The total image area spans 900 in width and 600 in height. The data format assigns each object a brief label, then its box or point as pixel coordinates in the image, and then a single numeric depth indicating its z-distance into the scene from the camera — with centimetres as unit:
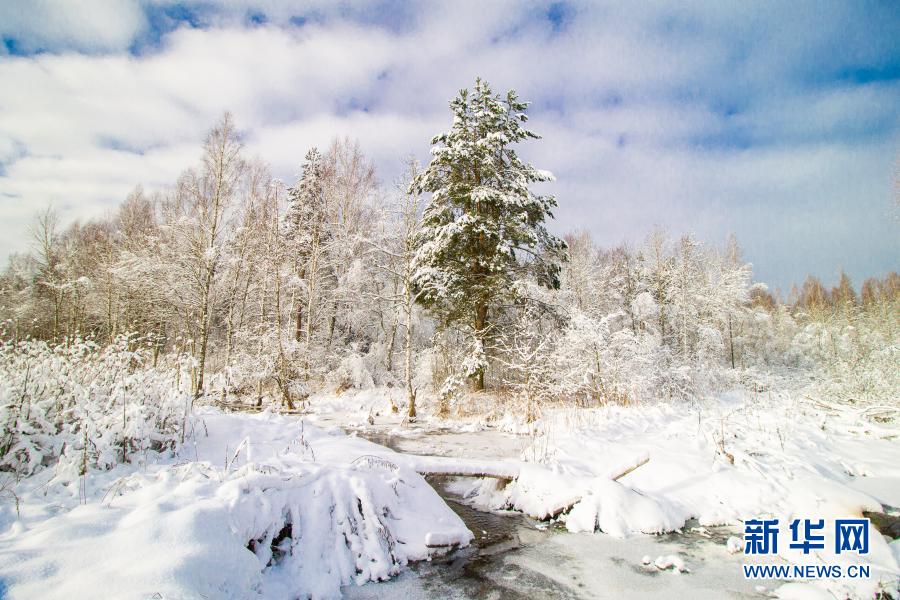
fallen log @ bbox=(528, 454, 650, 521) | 584
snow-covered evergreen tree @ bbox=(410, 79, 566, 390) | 1470
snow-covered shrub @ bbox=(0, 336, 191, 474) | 432
